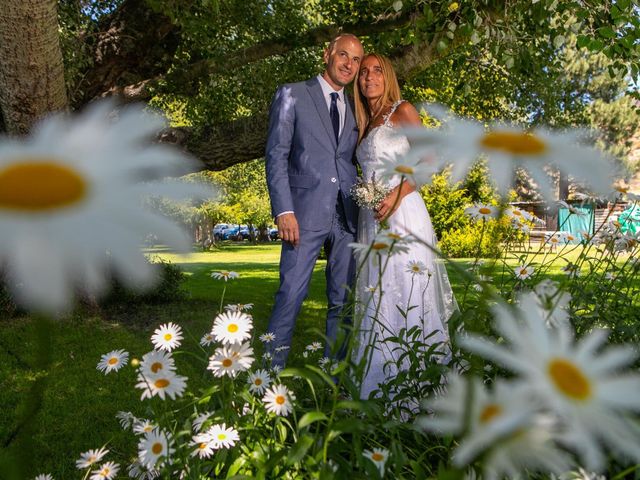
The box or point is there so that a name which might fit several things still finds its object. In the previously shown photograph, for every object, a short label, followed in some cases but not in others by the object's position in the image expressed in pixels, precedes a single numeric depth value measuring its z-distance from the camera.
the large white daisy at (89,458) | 1.22
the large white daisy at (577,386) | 0.38
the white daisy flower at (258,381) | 1.55
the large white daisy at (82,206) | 0.40
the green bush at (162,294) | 6.86
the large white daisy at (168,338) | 1.36
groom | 3.28
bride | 3.13
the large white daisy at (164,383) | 1.13
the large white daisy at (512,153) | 0.62
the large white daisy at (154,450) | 1.12
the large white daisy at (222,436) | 1.23
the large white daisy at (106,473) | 1.22
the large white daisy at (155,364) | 1.16
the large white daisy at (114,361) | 1.36
